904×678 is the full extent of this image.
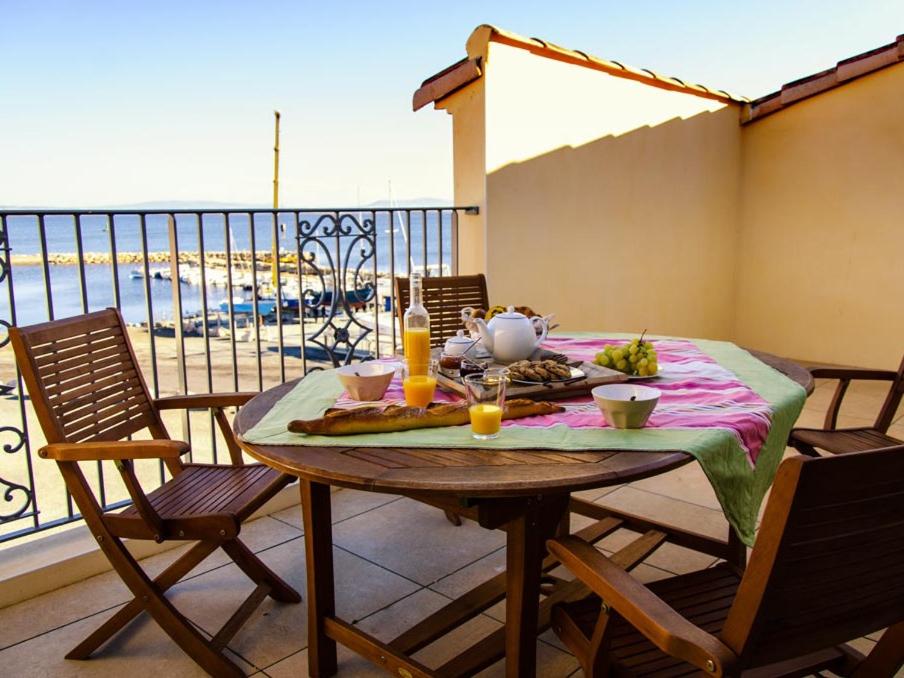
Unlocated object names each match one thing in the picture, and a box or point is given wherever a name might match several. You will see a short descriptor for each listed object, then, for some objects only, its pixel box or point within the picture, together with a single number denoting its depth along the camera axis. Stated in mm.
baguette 1571
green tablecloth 1470
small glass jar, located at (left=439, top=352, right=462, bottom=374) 2023
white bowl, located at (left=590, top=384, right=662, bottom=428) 1539
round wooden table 1312
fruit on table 1972
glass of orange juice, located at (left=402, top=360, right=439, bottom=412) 1724
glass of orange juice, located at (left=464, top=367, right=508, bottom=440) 1516
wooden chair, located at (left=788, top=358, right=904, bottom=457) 2367
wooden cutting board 1800
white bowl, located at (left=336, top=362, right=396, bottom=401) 1802
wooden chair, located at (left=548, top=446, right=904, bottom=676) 983
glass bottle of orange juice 1910
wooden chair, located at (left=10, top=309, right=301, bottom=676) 1809
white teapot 2047
